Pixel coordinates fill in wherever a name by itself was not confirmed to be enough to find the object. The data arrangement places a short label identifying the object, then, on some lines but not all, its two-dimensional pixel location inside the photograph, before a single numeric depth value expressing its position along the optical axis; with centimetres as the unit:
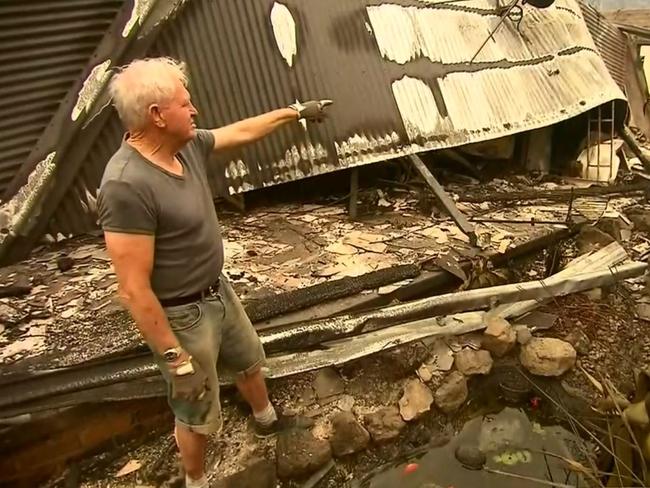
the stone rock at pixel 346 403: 339
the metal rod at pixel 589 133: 680
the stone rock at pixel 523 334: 389
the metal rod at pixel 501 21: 590
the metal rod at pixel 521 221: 499
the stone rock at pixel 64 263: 397
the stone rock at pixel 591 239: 475
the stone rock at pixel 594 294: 434
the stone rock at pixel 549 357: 375
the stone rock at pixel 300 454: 309
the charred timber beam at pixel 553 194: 557
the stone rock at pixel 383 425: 333
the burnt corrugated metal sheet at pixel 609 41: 856
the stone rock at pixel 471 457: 331
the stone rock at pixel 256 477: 295
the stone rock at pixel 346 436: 324
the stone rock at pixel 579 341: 392
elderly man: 211
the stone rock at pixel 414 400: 344
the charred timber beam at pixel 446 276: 382
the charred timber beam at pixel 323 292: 350
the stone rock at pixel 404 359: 361
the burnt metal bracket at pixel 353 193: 507
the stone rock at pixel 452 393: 357
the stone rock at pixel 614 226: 498
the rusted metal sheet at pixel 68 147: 404
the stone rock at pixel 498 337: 380
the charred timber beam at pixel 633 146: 702
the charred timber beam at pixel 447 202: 461
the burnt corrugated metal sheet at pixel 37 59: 390
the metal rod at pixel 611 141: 662
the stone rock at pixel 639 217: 526
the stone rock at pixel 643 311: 429
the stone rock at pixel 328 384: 343
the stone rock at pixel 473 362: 372
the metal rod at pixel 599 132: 666
